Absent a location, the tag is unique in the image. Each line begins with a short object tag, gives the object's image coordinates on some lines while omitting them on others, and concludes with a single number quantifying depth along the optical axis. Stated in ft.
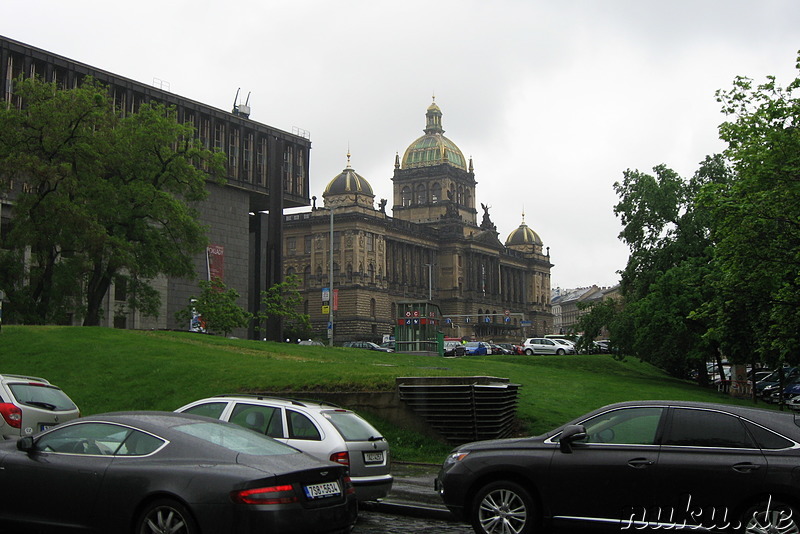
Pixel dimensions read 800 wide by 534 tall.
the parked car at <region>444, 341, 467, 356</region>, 237.29
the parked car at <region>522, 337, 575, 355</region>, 244.22
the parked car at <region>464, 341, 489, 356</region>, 252.42
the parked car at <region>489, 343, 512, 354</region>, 280.10
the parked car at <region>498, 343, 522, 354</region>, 272.17
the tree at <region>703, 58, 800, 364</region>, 94.63
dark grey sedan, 27.22
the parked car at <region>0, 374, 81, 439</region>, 50.67
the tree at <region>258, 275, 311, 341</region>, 188.53
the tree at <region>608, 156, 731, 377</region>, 154.40
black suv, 31.35
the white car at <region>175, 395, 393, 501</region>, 40.55
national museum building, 432.25
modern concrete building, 242.58
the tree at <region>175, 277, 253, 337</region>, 167.02
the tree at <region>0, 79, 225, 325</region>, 135.74
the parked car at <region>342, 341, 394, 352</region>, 259.80
